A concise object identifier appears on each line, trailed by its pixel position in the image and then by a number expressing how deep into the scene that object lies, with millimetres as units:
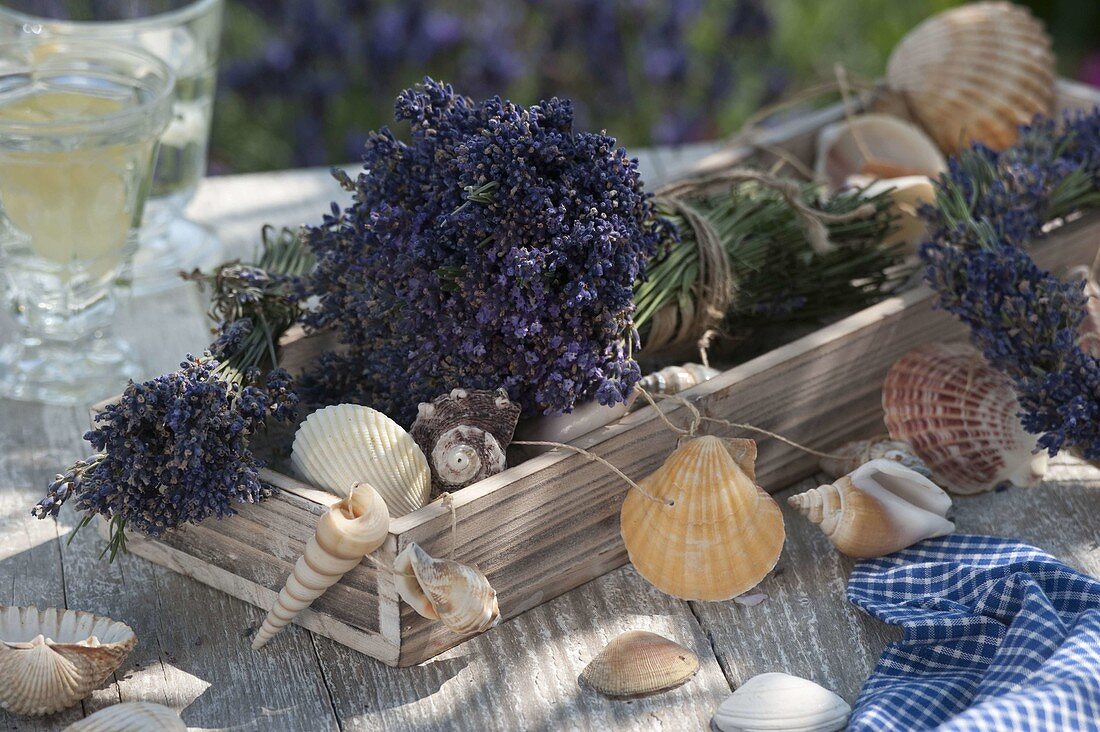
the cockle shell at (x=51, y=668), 1153
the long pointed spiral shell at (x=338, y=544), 1160
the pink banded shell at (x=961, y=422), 1309
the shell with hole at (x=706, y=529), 1220
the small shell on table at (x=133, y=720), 1140
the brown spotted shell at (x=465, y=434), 1217
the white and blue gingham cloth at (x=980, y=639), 1138
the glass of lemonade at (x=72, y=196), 1299
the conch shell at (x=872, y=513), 1251
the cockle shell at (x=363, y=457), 1206
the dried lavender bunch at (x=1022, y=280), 1263
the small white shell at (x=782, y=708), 1157
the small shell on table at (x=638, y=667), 1180
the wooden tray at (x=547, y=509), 1191
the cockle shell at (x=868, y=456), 1295
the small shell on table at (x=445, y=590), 1162
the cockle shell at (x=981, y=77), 1569
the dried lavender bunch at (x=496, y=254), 1220
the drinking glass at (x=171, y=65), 1473
